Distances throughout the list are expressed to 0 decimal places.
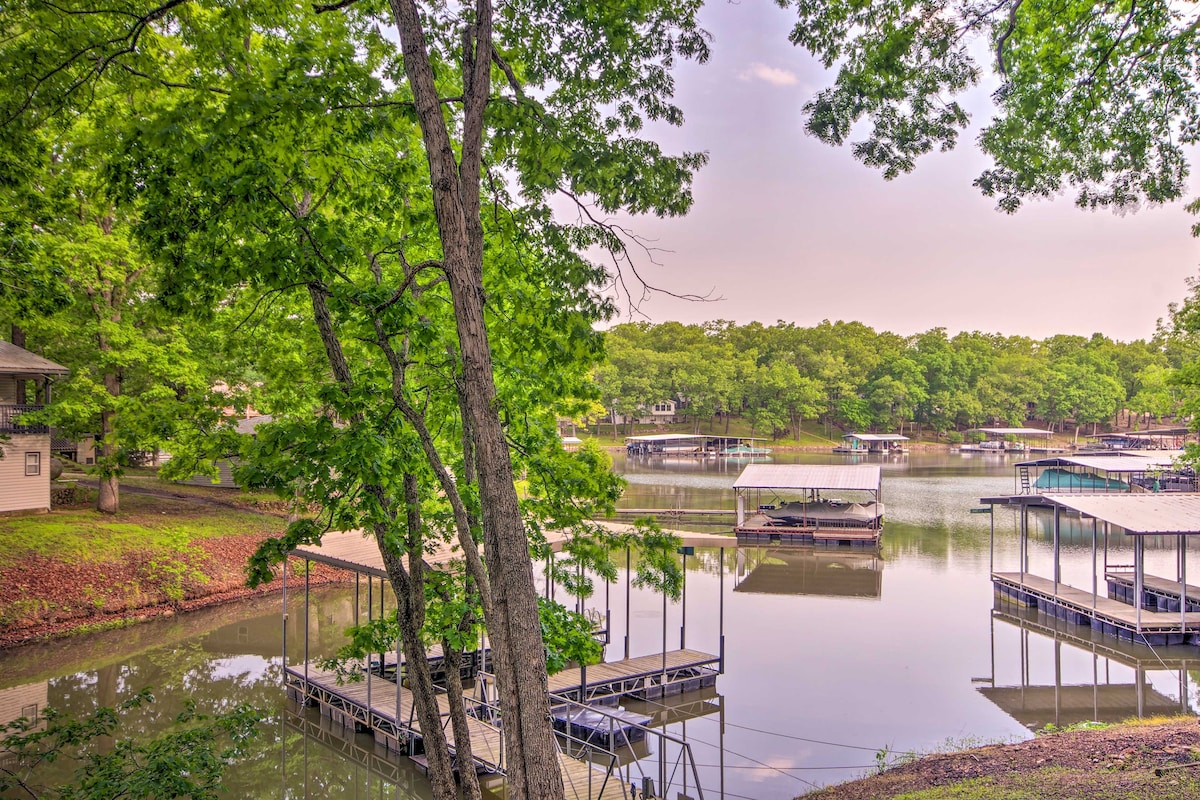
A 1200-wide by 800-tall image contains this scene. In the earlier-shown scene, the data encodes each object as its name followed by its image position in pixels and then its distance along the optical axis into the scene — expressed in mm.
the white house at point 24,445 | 20391
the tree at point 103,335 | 18344
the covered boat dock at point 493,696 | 10445
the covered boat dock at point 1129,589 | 16734
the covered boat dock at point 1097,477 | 37000
